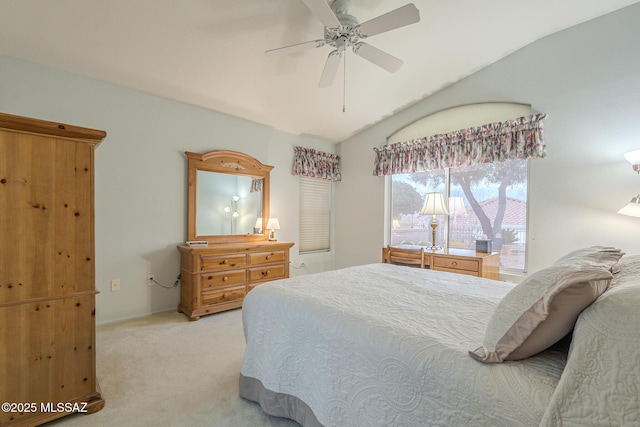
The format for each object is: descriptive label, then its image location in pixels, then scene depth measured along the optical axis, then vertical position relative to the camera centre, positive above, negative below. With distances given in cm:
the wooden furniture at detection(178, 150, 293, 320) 317 -36
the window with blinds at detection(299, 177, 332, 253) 472 -8
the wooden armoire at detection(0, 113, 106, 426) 145 -35
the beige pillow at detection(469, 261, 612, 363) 84 -31
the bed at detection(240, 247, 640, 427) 72 -50
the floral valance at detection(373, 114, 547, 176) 304 +78
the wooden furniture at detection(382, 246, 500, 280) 297 -55
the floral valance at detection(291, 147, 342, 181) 447 +75
